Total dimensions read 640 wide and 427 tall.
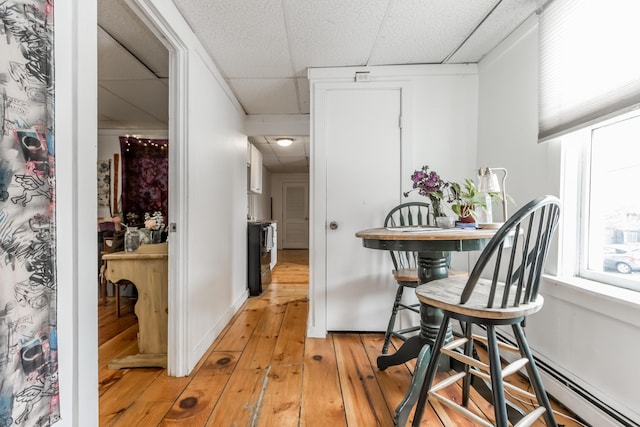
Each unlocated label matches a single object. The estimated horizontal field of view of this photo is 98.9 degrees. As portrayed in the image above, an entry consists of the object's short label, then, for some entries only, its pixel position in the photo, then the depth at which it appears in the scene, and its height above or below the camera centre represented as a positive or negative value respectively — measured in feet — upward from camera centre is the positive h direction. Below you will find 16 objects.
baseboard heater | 3.61 -2.75
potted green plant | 4.77 +0.17
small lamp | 4.83 +0.46
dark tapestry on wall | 9.44 +0.99
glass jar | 6.41 -0.80
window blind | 3.55 +2.19
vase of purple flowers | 5.08 +0.43
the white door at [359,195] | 7.15 +0.36
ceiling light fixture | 13.28 +3.29
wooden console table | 5.84 -1.82
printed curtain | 2.15 -0.11
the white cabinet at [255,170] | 13.32 +1.96
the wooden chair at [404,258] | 5.84 -1.26
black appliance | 10.80 -1.88
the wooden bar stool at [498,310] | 2.94 -1.15
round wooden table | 3.82 -0.56
